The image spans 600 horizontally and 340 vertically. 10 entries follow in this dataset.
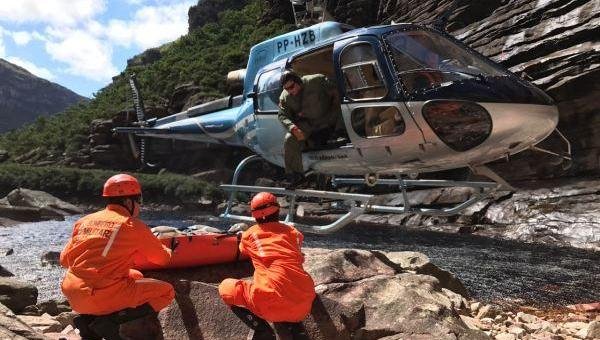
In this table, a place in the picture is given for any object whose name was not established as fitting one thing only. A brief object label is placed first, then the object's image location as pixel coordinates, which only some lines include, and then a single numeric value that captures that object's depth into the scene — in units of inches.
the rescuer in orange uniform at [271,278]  177.8
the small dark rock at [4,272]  459.9
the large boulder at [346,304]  199.8
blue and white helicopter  257.0
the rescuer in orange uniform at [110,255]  168.7
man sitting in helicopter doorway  310.5
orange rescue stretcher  212.4
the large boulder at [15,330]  160.2
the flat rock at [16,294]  318.7
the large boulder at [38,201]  1330.0
